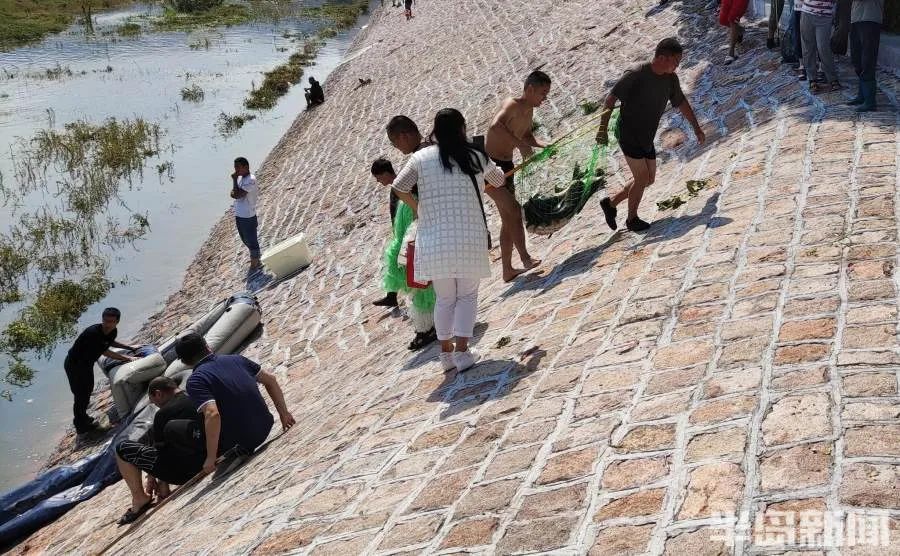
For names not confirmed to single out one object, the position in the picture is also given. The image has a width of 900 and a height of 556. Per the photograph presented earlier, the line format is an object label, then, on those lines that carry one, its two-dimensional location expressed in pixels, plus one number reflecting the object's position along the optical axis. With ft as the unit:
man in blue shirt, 19.38
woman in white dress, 17.06
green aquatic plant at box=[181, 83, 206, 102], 90.15
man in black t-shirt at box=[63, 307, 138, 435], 30.14
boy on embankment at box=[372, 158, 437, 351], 22.04
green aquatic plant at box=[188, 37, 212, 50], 120.98
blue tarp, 24.68
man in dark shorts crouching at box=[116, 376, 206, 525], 20.58
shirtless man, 22.43
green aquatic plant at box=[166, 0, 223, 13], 151.64
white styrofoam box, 38.58
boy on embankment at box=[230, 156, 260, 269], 37.63
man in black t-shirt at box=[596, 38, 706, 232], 21.49
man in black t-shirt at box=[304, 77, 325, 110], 77.87
